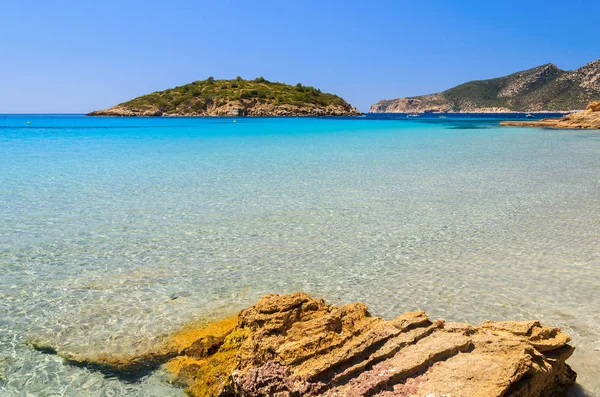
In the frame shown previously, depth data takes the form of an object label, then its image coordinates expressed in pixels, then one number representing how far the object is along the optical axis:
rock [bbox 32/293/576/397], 3.58
